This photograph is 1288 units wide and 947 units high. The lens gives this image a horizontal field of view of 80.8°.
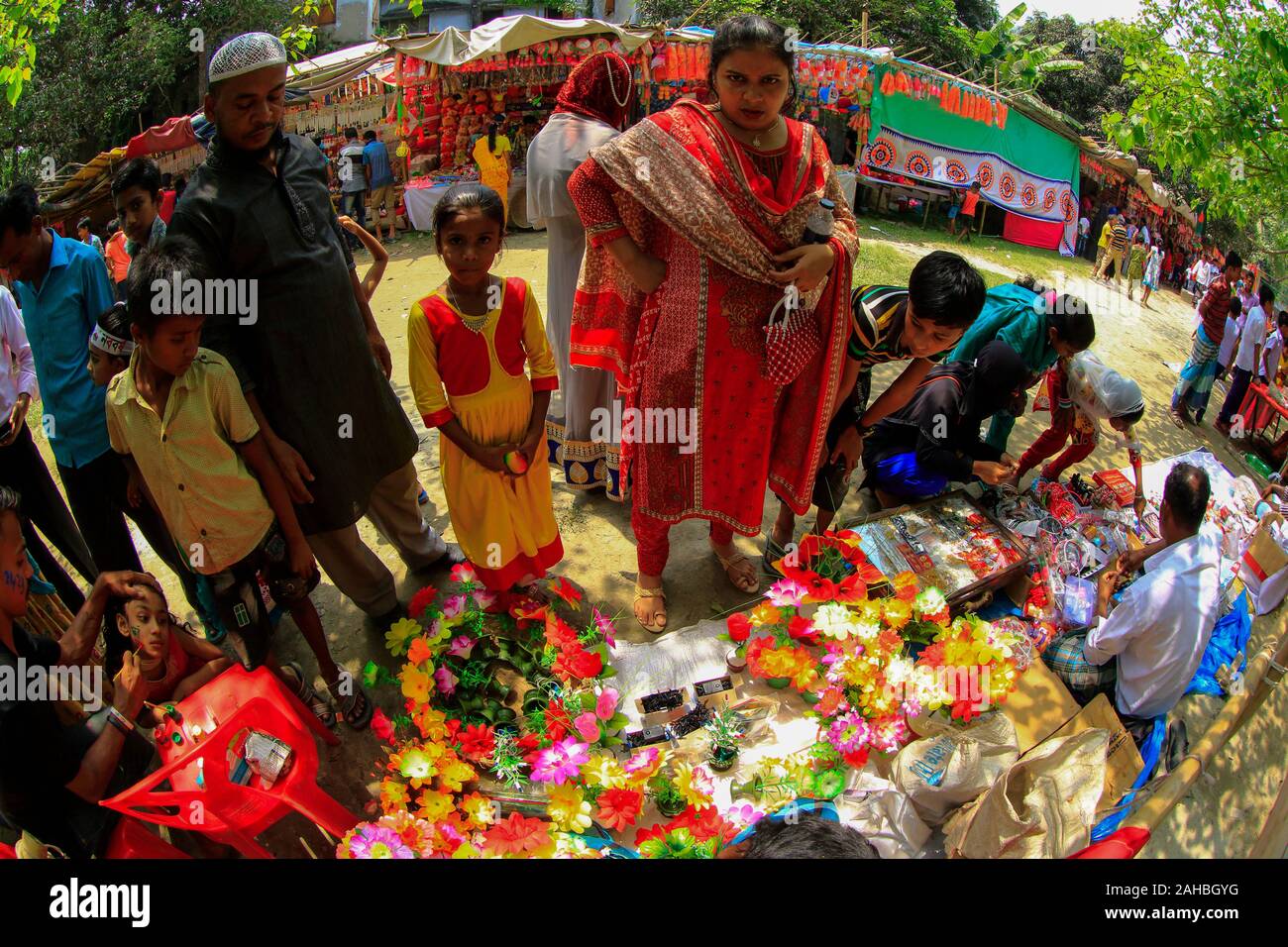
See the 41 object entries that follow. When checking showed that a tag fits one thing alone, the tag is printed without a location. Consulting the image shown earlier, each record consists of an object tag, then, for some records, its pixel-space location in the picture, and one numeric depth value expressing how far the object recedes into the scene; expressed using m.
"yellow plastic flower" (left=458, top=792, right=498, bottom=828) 2.06
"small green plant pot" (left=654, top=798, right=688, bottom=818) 2.21
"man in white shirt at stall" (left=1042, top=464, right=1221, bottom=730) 2.49
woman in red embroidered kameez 2.43
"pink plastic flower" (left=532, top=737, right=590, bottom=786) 2.12
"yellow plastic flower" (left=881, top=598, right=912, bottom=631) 2.67
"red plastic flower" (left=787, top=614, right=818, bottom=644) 2.66
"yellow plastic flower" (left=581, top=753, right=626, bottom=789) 2.14
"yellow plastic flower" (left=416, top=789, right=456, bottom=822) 2.05
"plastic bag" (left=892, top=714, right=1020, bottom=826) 2.18
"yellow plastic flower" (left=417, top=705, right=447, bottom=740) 2.30
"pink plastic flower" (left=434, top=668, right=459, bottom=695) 2.49
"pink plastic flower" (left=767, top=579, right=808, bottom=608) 2.69
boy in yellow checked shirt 1.97
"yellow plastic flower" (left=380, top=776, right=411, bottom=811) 2.08
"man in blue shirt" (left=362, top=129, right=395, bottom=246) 10.45
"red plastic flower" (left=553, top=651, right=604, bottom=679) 2.56
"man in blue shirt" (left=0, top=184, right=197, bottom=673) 2.59
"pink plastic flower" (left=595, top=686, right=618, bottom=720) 2.45
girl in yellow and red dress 2.42
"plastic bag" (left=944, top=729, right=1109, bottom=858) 2.00
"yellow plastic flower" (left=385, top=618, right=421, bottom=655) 2.63
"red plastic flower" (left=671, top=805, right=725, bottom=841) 2.07
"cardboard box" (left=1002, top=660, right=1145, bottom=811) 2.49
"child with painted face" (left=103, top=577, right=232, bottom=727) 1.97
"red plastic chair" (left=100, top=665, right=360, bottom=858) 1.78
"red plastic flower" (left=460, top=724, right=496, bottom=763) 2.30
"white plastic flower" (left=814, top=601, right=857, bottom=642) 2.58
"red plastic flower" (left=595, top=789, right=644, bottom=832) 2.12
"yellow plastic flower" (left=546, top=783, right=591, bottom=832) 2.02
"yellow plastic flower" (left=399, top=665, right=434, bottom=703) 2.39
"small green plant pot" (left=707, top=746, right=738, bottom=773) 2.39
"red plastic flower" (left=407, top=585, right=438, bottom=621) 2.74
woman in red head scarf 3.15
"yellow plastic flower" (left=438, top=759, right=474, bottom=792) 2.12
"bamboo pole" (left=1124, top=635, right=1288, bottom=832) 1.88
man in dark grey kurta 2.11
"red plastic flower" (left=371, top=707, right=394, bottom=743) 2.28
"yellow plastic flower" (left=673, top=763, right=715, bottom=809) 2.18
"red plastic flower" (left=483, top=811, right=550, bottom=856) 1.93
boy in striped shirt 2.71
